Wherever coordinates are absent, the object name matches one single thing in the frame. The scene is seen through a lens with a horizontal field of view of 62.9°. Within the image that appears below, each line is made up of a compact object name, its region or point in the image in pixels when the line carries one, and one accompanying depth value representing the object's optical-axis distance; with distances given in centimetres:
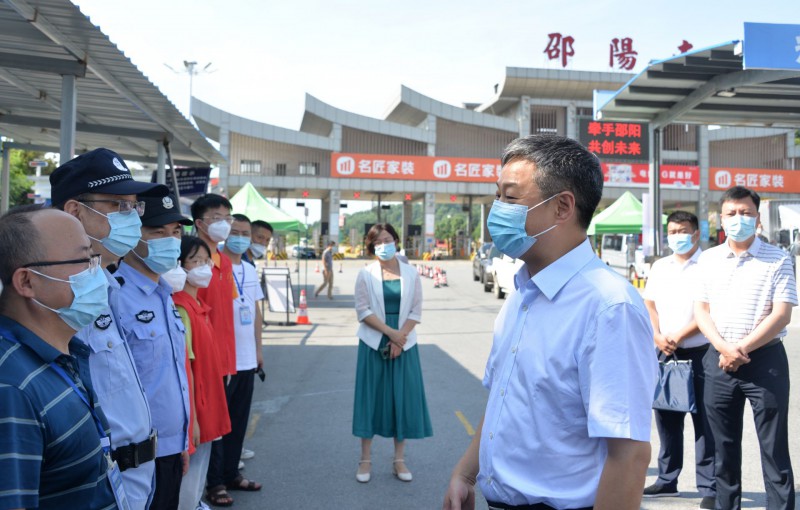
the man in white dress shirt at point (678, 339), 462
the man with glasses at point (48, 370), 163
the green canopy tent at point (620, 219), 2152
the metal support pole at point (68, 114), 534
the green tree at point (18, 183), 2369
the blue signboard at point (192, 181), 1189
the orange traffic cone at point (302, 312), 1474
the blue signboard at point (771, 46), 764
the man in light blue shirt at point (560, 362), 182
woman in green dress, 523
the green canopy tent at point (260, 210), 1661
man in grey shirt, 2053
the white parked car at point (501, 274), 1902
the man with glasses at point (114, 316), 261
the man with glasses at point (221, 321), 458
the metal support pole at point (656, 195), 1327
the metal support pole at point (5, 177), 836
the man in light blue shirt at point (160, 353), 311
